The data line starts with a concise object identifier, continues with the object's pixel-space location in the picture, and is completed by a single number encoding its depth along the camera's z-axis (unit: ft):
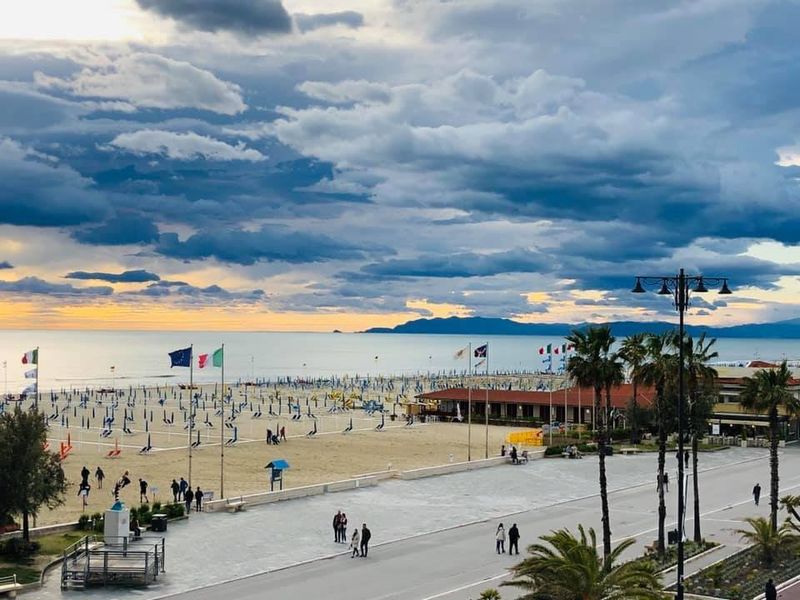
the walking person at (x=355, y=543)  104.23
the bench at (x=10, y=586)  84.69
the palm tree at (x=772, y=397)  115.85
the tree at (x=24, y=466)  100.89
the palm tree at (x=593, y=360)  105.40
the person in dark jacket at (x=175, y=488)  140.15
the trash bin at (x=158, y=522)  114.62
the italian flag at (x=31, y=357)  143.36
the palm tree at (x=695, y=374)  105.70
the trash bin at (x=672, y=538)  107.39
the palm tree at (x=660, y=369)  105.60
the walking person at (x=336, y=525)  112.27
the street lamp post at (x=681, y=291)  78.43
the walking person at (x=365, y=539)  104.01
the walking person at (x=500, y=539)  106.83
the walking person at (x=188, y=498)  127.34
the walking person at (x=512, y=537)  106.11
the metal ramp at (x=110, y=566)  90.07
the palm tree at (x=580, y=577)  71.72
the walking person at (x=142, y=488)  143.08
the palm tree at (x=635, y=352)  107.96
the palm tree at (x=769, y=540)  100.12
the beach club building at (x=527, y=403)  281.54
